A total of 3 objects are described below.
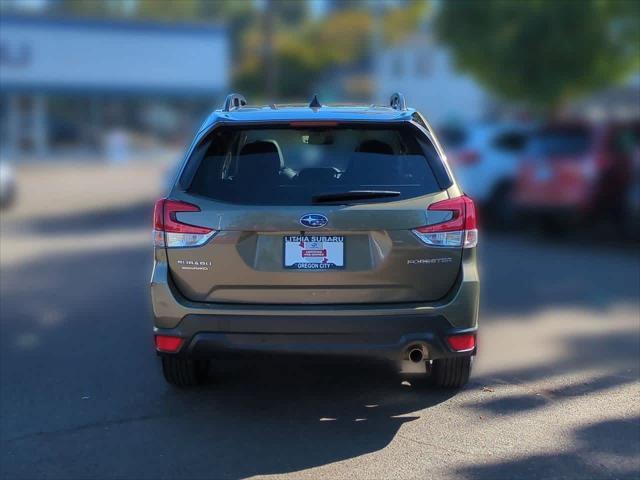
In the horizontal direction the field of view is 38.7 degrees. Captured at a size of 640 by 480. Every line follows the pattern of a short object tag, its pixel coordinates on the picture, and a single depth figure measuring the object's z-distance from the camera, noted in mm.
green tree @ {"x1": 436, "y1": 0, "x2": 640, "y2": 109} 19109
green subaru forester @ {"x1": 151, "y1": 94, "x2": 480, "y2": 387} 5180
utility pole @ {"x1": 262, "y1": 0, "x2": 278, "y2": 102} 27328
